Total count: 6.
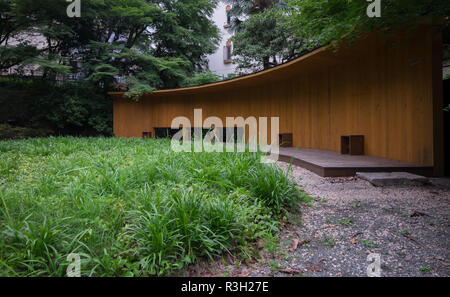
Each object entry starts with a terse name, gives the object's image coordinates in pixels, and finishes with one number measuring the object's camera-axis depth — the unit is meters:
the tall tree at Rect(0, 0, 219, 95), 11.67
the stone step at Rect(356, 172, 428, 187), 3.78
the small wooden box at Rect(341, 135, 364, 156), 5.98
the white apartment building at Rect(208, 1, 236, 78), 20.44
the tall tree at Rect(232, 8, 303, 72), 13.30
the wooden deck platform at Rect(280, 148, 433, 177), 4.39
